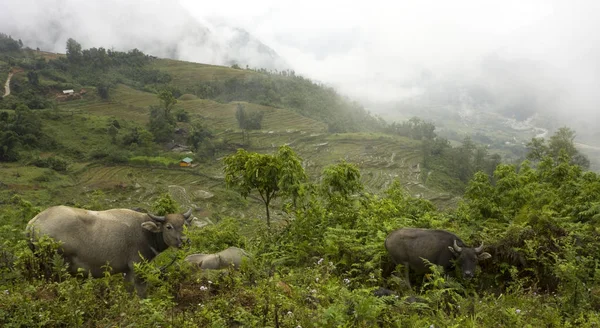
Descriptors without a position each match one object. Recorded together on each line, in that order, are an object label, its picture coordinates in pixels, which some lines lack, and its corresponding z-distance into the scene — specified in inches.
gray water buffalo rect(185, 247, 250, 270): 278.7
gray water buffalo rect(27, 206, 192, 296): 211.0
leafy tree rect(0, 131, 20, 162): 1820.9
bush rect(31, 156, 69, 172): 1818.4
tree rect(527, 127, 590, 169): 1236.5
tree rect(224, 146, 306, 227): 338.3
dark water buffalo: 243.0
